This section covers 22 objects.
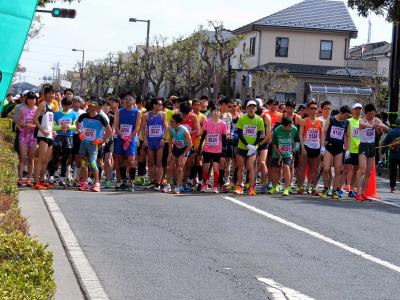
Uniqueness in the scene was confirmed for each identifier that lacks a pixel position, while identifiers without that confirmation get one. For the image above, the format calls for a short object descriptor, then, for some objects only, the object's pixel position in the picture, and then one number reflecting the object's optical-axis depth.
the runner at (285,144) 16.64
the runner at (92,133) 15.86
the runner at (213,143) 16.52
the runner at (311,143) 17.05
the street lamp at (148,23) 46.28
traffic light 27.33
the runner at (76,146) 16.42
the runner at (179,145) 16.05
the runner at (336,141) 16.70
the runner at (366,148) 16.59
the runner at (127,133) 16.47
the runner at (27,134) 15.41
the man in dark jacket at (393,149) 19.02
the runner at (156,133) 16.56
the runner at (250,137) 16.44
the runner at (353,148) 16.69
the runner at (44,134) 15.19
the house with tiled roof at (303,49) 61.92
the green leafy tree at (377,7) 25.92
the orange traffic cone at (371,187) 16.88
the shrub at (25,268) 5.10
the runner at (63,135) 16.23
